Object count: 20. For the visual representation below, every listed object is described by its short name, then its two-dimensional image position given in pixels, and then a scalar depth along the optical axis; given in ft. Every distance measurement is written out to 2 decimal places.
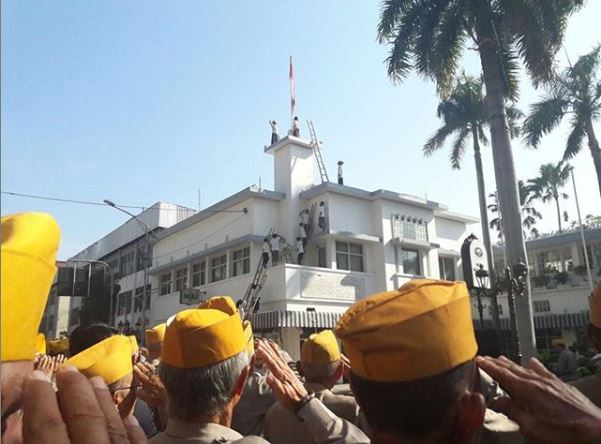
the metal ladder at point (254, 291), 57.57
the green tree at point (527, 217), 124.06
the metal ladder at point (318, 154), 74.54
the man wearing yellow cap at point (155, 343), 14.25
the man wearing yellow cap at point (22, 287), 2.75
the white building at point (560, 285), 76.64
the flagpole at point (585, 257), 76.48
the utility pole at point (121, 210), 62.82
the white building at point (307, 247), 60.29
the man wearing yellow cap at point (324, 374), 10.20
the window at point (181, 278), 78.18
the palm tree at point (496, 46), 40.34
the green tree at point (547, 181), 117.39
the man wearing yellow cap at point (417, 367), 4.22
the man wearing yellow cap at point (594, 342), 7.06
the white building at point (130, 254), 92.75
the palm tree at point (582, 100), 69.38
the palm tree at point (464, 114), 78.28
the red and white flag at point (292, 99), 80.00
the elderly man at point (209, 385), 6.44
